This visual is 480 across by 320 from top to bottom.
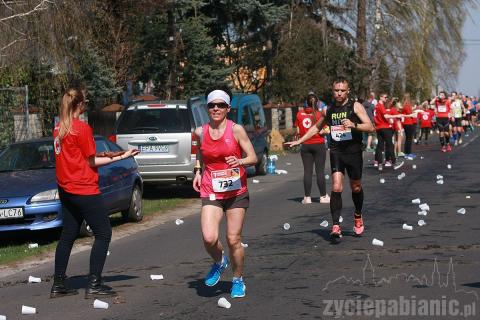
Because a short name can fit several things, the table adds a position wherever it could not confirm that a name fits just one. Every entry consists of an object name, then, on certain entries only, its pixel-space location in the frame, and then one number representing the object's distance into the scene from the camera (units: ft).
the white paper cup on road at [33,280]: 45.11
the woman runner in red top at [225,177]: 37.32
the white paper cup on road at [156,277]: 43.07
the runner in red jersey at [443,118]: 137.26
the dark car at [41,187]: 56.38
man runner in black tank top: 52.04
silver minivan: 79.71
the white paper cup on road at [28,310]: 37.17
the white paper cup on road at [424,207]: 64.43
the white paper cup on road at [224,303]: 35.82
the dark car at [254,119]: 100.40
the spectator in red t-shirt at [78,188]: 39.50
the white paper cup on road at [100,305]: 37.32
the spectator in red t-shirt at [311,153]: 74.00
